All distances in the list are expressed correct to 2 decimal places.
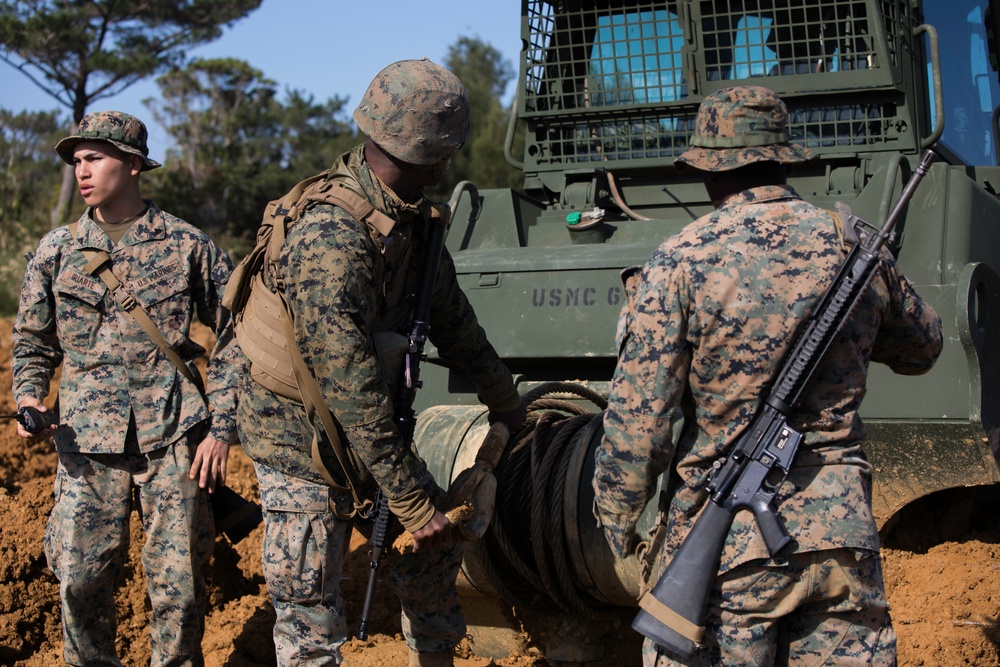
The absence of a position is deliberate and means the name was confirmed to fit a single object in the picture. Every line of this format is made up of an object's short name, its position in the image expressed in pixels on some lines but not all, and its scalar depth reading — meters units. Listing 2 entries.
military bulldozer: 3.70
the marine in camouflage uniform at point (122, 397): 3.63
